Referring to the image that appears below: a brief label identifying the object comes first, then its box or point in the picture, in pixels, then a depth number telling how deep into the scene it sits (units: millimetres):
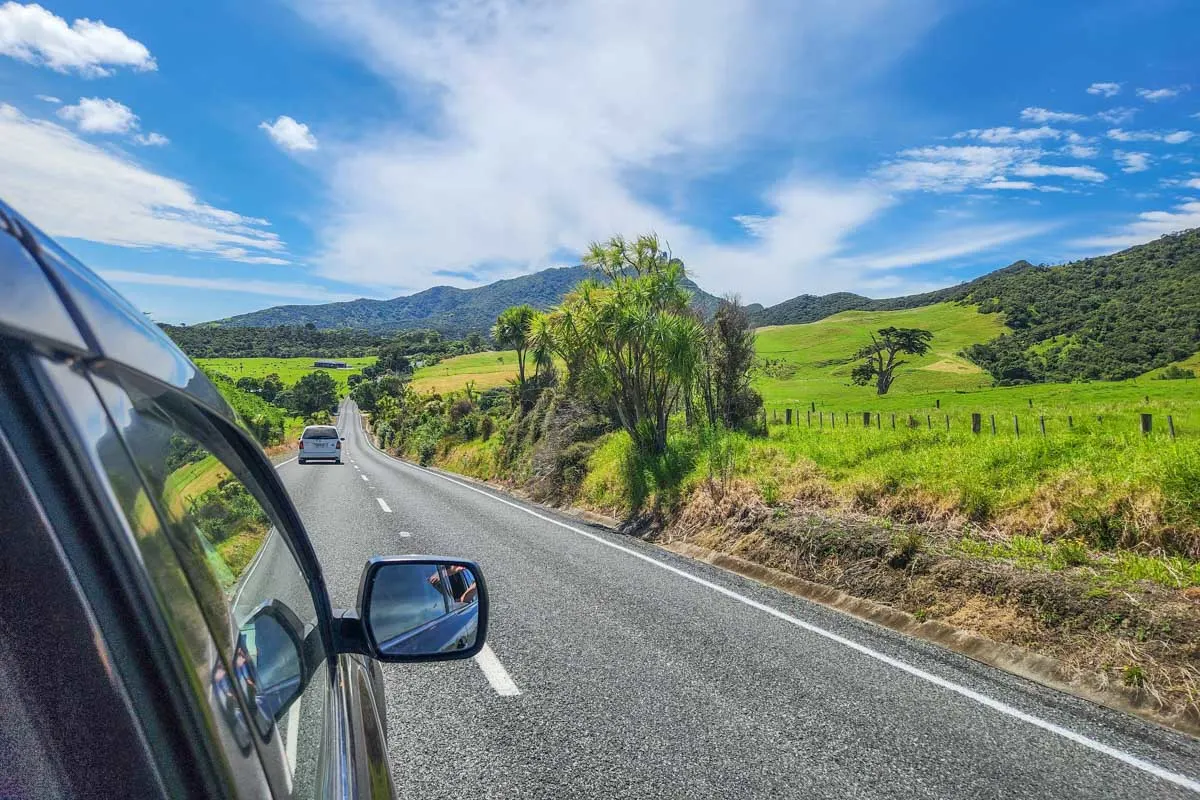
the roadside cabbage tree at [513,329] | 40462
